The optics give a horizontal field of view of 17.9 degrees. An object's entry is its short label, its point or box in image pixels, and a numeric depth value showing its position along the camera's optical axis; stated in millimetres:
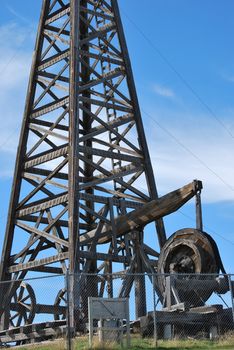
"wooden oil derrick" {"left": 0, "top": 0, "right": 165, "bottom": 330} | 24609
